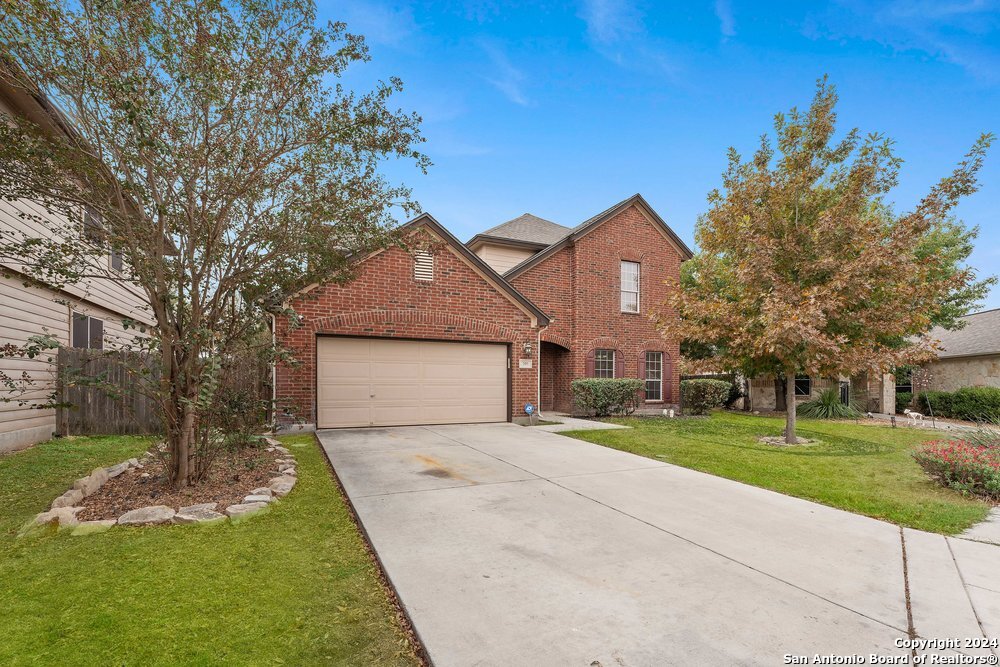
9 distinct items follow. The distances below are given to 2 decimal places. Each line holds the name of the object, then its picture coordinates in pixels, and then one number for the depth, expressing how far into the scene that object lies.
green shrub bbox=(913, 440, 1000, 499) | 5.96
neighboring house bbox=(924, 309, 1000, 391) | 18.05
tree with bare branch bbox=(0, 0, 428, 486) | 4.67
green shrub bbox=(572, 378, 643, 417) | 14.84
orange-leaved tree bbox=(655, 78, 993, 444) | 9.53
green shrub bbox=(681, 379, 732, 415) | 18.45
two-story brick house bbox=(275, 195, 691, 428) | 11.16
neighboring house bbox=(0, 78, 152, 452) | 8.13
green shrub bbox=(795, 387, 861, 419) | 17.55
